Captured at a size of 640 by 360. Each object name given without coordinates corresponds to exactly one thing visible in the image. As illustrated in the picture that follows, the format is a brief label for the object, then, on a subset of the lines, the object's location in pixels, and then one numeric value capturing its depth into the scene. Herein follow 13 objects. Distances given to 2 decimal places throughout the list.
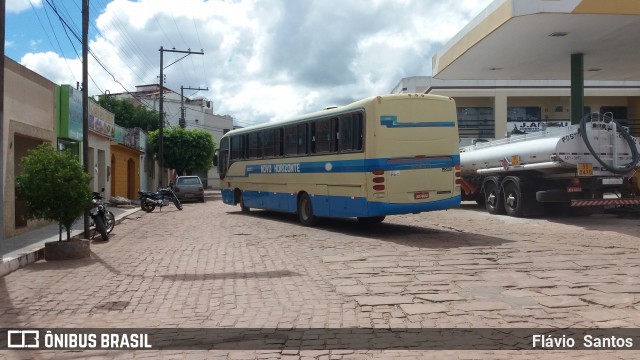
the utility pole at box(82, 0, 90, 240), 12.12
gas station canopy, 15.01
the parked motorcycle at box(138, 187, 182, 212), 22.98
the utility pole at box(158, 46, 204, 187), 33.97
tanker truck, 13.76
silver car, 31.03
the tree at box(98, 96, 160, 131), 49.56
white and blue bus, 11.80
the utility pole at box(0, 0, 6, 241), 8.61
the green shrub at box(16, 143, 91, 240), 9.61
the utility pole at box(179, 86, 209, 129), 50.02
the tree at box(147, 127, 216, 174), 42.22
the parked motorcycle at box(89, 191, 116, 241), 12.45
